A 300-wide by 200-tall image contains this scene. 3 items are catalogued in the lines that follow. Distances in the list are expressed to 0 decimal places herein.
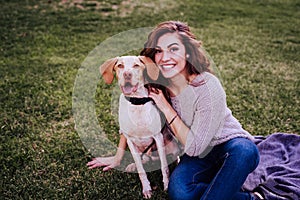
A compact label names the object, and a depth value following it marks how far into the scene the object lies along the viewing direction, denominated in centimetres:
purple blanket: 257
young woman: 237
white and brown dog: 238
